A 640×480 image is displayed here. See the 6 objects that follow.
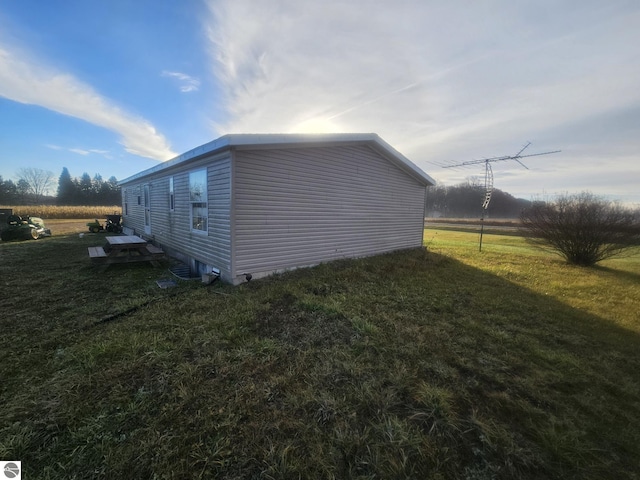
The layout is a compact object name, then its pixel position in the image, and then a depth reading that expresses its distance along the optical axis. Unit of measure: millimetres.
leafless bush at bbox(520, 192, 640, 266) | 9805
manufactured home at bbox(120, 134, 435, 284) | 5723
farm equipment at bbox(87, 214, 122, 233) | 16656
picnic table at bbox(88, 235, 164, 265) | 7029
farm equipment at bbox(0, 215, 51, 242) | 11891
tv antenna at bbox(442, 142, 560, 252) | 13002
